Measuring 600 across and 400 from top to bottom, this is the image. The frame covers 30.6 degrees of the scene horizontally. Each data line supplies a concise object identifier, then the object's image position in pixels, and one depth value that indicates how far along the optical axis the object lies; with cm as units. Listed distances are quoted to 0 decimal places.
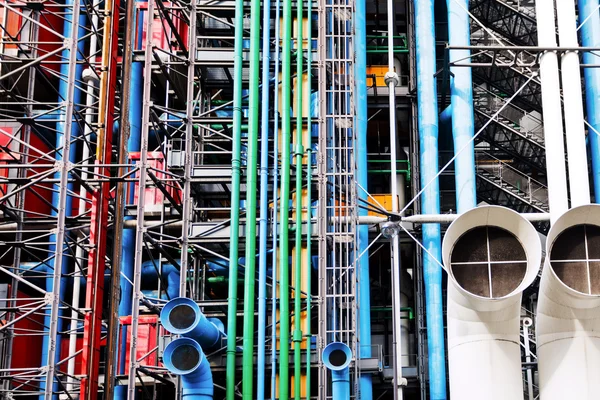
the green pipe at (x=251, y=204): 2423
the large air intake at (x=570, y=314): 2188
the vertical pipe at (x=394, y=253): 2616
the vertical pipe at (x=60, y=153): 3055
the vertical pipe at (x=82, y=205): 2812
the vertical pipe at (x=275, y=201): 2459
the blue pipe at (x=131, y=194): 2988
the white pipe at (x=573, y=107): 2539
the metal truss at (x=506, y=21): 3641
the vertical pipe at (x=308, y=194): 2484
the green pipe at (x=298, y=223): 2448
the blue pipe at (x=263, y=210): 2434
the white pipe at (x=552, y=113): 2509
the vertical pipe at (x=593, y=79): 3219
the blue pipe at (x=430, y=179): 3031
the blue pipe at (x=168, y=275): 3141
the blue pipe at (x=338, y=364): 2338
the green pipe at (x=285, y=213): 2441
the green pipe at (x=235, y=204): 2414
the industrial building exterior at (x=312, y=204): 2252
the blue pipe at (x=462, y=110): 3173
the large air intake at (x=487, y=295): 2205
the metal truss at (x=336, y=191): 2603
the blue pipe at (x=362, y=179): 3036
